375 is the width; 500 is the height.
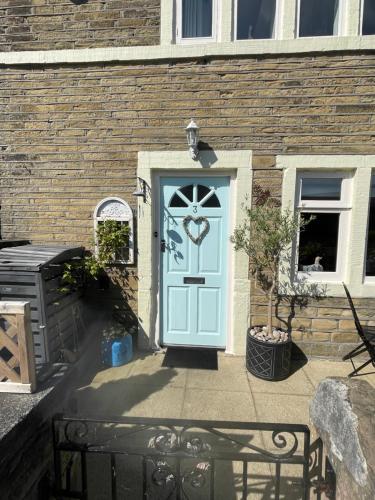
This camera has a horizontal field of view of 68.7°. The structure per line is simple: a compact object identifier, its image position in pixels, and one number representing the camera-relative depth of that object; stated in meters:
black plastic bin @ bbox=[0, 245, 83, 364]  2.67
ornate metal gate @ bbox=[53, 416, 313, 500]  1.43
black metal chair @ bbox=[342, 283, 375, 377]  2.76
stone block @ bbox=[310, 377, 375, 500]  1.03
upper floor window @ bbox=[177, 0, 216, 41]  3.44
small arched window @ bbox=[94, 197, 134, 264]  3.62
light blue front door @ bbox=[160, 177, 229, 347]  3.62
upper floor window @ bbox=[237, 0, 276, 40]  3.42
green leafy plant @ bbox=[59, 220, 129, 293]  3.35
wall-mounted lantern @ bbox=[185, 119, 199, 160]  3.26
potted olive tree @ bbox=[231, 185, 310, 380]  3.05
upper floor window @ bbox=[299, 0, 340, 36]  3.37
